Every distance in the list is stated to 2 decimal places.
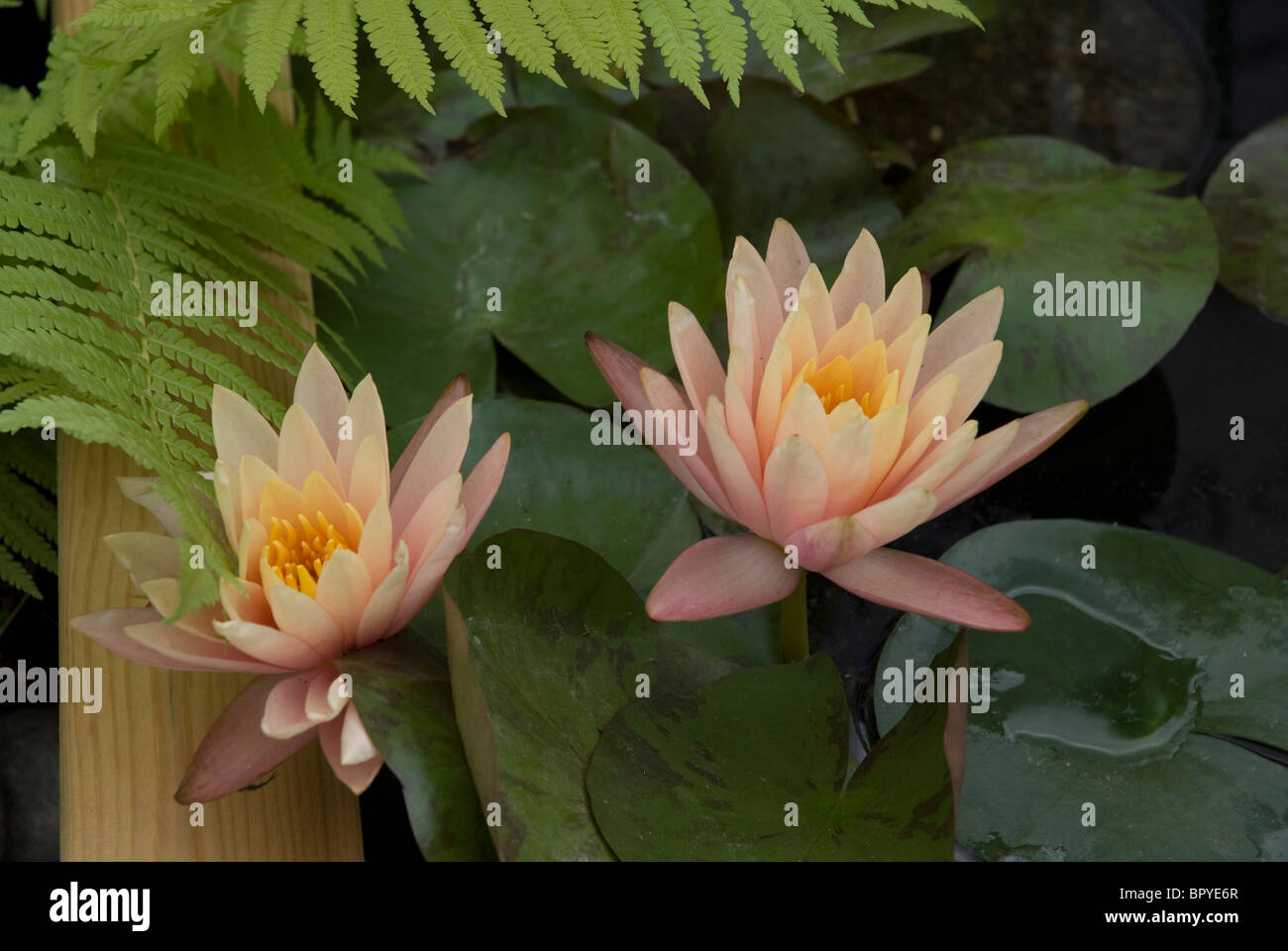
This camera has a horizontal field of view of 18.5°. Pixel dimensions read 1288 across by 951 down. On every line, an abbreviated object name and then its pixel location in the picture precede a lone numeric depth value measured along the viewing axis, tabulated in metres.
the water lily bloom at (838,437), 1.10
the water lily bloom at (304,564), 1.09
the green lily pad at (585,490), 1.19
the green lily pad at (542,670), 1.09
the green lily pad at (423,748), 1.09
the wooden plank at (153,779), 1.12
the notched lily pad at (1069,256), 1.24
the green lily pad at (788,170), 1.30
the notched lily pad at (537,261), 1.27
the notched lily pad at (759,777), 1.10
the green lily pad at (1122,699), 1.14
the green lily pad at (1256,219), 1.27
